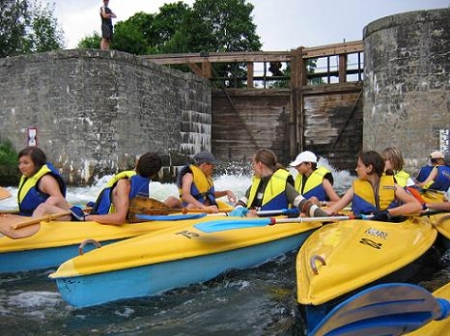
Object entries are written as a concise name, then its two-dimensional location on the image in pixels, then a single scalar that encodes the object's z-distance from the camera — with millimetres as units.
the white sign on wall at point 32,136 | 10312
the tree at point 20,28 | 16844
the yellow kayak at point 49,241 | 4211
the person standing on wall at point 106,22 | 10734
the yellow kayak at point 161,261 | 3389
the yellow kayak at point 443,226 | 4660
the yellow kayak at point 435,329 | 2271
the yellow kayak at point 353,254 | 2916
